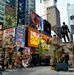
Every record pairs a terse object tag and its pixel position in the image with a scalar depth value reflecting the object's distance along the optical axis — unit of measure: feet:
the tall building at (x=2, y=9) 147.00
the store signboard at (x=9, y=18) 61.53
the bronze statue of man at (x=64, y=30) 23.92
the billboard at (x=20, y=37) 45.07
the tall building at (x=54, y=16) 235.36
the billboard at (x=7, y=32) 46.51
